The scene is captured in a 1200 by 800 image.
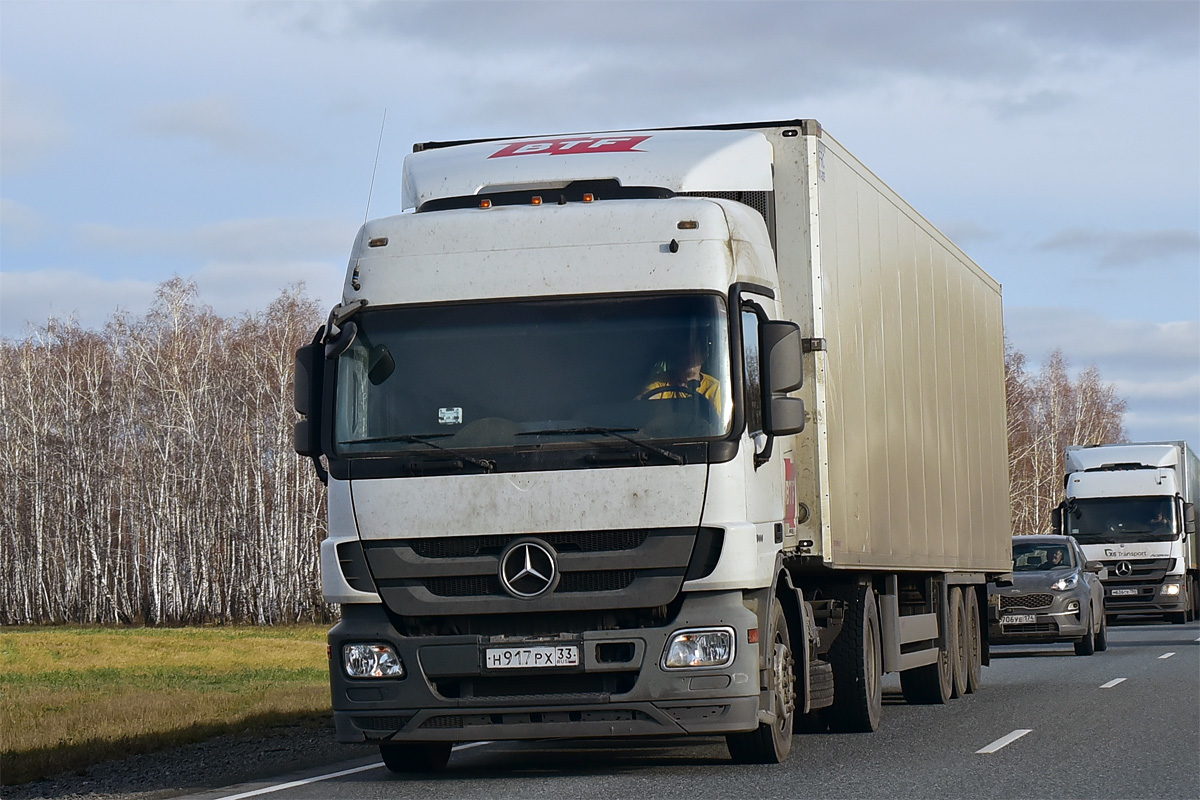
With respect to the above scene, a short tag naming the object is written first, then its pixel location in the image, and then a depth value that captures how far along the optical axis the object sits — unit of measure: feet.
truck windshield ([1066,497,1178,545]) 219.34
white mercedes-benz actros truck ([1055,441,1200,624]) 219.15
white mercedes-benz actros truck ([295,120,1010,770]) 56.21
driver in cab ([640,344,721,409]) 56.83
